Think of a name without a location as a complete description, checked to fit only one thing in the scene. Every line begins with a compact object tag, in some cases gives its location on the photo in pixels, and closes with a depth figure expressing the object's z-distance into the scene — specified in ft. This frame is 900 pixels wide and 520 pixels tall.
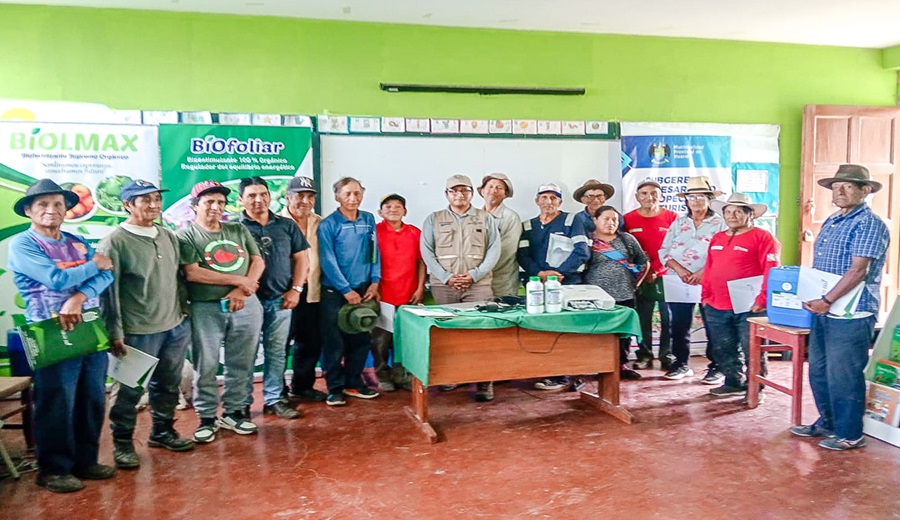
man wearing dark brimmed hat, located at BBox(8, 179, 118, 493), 9.78
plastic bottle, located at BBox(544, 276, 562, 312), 13.30
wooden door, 20.21
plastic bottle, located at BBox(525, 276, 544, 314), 13.30
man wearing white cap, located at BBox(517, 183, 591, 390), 15.90
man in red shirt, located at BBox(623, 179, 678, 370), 17.69
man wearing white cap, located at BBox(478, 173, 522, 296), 16.44
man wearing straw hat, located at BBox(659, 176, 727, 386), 16.62
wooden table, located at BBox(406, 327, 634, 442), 12.94
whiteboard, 17.84
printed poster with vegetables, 16.03
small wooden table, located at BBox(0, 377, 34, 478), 10.88
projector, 13.75
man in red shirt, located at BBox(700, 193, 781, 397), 14.71
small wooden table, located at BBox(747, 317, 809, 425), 12.84
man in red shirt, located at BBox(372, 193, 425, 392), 15.61
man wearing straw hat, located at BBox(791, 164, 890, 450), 11.25
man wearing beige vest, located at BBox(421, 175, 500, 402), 15.38
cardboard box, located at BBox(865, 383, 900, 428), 12.19
